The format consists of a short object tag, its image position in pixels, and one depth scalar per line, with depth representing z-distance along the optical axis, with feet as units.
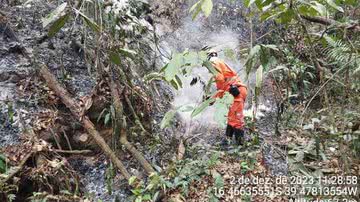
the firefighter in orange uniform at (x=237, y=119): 17.67
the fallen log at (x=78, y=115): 14.37
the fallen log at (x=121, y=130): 14.51
